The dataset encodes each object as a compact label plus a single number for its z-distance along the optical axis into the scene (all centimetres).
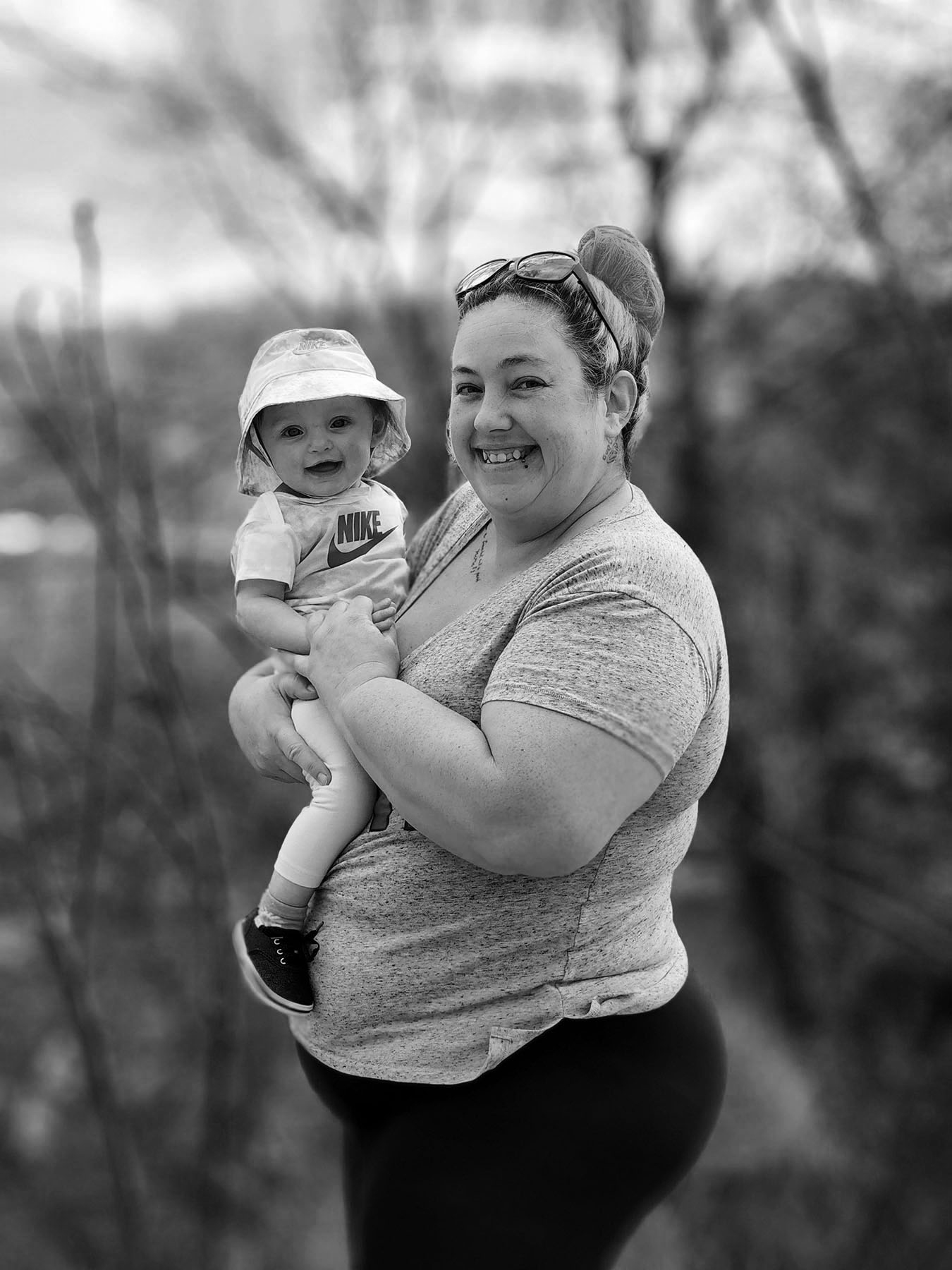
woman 101
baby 120
